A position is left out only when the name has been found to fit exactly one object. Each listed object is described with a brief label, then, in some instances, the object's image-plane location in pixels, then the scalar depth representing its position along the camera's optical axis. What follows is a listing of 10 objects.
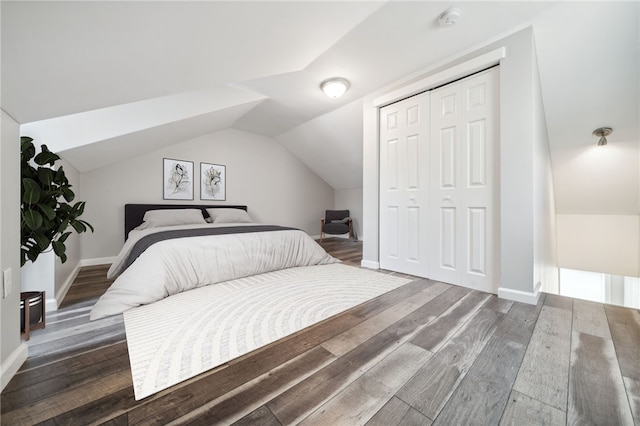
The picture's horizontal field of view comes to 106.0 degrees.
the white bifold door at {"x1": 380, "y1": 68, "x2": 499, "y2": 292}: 2.22
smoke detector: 1.79
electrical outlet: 1.06
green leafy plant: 1.32
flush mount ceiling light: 2.83
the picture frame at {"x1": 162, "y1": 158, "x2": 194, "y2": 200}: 4.03
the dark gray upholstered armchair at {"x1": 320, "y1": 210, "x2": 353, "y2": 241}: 5.56
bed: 1.92
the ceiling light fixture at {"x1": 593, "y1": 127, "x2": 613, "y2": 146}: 2.46
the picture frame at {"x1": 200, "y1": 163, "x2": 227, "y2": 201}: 4.42
